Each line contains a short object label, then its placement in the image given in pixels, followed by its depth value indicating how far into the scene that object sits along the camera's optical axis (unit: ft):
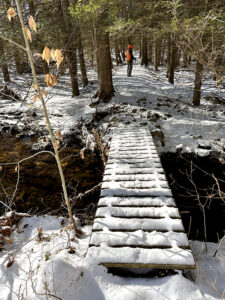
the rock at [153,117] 28.01
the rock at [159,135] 24.33
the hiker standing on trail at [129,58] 40.09
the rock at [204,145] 23.13
